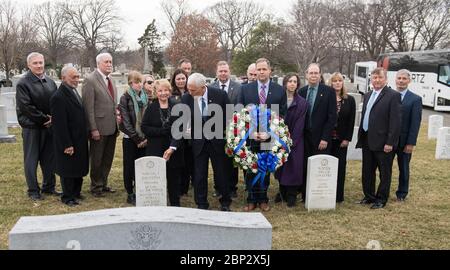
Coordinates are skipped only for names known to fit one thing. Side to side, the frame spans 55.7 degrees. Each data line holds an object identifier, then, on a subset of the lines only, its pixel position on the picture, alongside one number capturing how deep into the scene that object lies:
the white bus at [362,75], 35.05
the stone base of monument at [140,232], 3.29
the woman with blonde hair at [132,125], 6.13
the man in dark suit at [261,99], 5.78
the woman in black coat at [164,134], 5.75
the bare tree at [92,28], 54.53
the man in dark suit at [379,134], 5.88
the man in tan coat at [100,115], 6.23
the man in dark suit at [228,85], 6.74
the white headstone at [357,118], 13.40
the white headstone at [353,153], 9.94
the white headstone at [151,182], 5.53
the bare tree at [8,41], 28.27
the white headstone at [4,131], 11.13
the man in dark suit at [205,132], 5.62
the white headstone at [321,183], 5.88
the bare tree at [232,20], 53.81
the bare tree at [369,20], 39.34
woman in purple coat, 5.98
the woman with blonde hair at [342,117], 6.25
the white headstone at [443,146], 9.89
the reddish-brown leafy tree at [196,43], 39.12
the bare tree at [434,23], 38.03
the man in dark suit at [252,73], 7.16
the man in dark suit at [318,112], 6.02
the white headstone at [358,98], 19.23
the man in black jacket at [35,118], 6.09
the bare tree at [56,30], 52.66
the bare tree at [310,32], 31.64
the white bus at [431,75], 22.23
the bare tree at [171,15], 56.84
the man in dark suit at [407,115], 6.27
